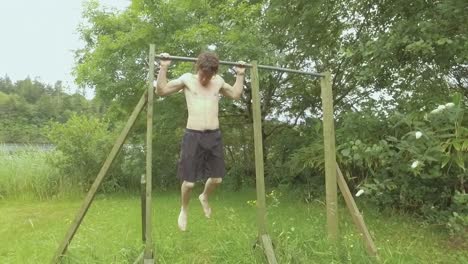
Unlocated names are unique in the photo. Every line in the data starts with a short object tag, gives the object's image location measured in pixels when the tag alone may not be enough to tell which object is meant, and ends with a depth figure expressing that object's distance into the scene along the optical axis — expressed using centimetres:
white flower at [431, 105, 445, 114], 384
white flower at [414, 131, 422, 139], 388
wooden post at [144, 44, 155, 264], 356
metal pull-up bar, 365
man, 381
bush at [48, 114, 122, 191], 895
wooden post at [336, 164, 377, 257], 389
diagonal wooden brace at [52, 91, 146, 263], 386
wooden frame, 361
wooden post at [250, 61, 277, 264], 376
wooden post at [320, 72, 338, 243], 410
